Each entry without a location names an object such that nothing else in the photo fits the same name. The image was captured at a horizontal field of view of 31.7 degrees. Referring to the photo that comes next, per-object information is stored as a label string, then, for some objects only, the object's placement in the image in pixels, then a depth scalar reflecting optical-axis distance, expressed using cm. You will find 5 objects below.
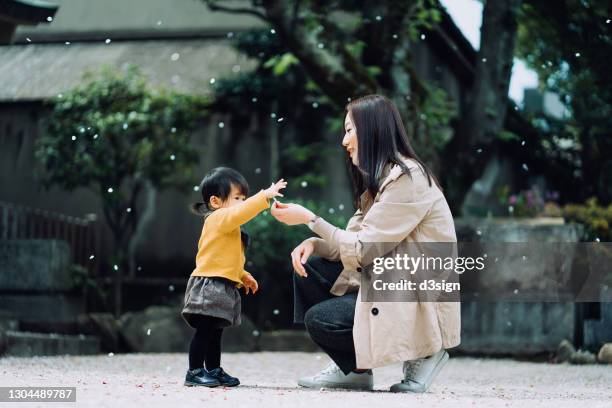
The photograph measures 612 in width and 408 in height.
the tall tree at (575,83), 938
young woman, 461
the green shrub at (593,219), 909
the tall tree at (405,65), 939
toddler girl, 470
